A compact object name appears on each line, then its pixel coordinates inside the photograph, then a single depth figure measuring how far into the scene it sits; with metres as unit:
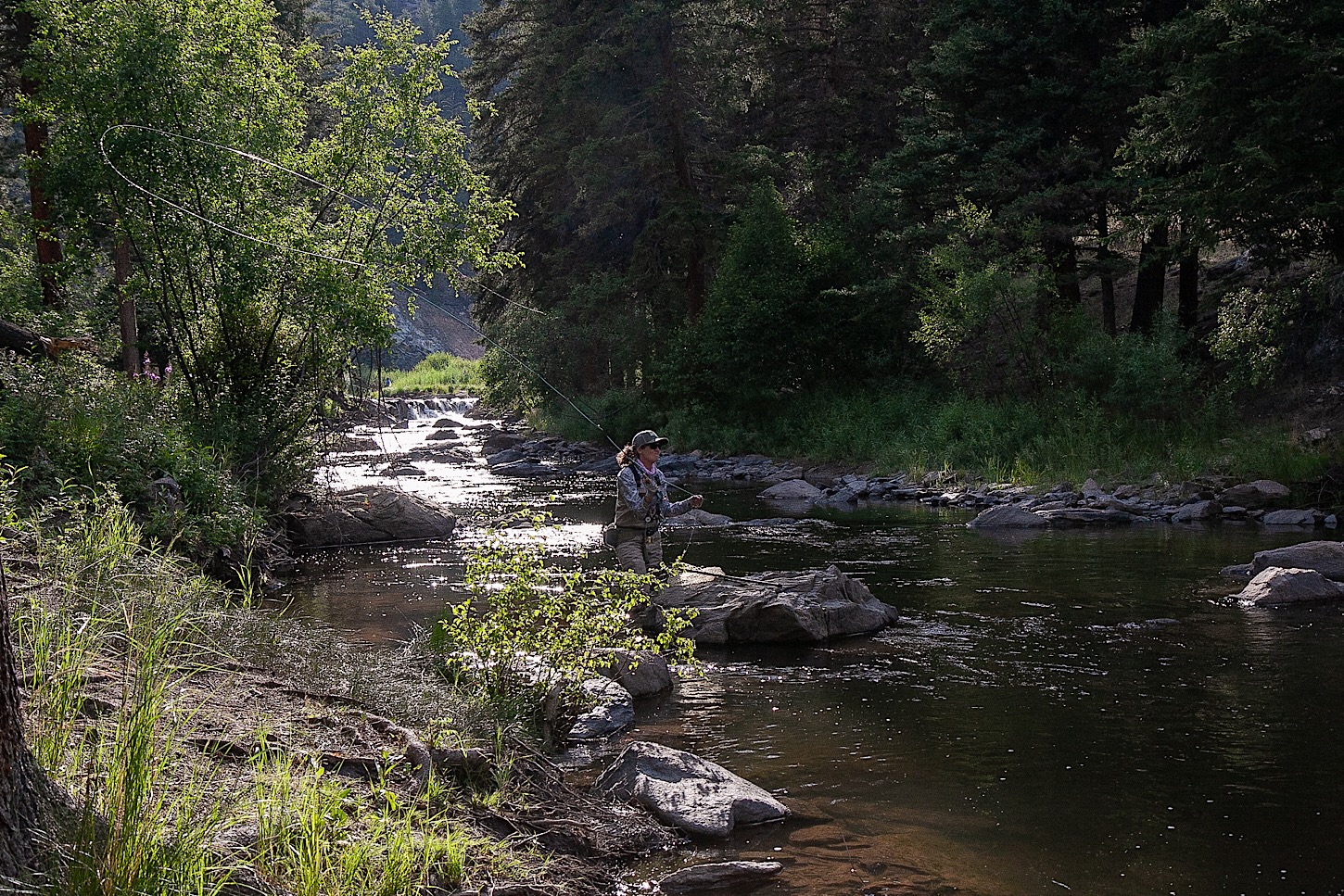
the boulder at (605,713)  7.41
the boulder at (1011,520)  17.34
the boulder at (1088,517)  17.45
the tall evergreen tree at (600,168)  32.56
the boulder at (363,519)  15.93
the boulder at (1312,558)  11.62
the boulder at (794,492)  22.17
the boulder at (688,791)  5.71
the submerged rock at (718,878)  5.09
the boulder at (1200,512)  17.25
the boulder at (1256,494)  17.22
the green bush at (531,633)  6.72
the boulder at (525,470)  28.56
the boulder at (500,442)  35.39
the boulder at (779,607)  10.12
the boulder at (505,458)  31.67
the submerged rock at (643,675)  8.41
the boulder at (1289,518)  15.98
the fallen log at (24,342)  11.73
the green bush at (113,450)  9.89
